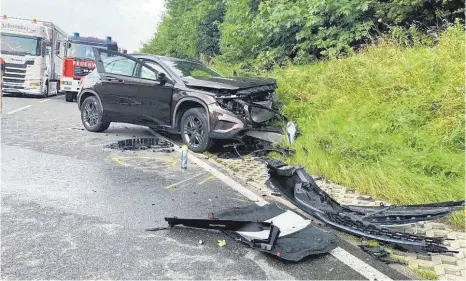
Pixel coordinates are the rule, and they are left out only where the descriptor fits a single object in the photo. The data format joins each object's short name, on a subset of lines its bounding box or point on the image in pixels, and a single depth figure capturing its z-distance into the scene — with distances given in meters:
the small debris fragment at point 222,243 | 3.43
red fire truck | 16.45
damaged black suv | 7.00
